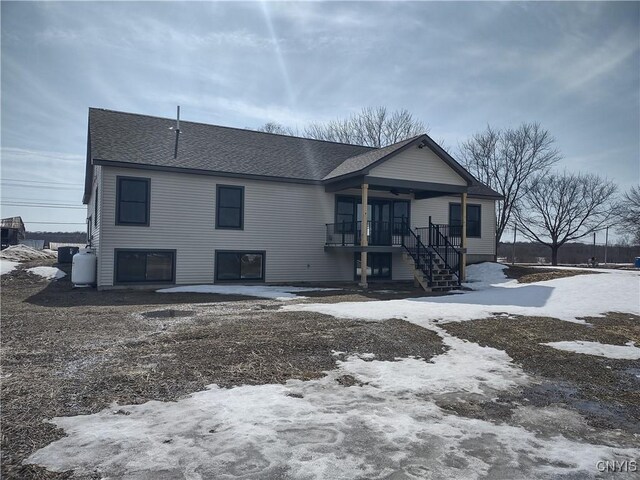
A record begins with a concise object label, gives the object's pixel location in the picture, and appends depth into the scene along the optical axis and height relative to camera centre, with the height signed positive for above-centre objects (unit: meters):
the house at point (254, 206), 15.11 +1.79
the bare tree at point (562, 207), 37.19 +4.58
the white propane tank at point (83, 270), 14.82 -0.88
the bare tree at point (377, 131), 38.28 +11.27
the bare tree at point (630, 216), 32.38 +3.47
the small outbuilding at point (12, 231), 37.38 +1.16
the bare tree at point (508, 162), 36.34 +8.25
